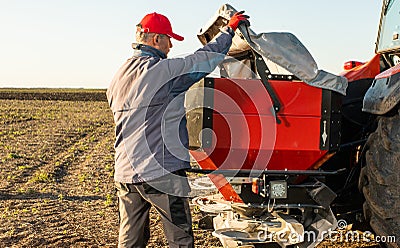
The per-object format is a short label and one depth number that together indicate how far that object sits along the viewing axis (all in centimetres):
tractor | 415
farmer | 402
